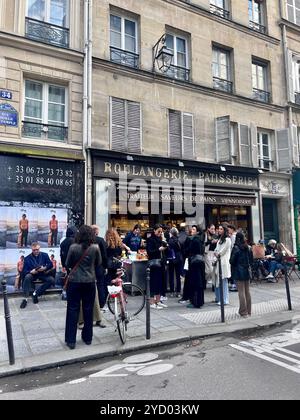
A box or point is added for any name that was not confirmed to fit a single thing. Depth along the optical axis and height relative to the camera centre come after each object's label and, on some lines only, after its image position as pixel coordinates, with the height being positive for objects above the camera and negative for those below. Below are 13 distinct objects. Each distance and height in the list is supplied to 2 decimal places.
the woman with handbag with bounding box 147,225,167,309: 7.22 -0.57
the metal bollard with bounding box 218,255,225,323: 6.21 -1.11
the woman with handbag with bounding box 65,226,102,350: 4.97 -0.68
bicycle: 5.21 -1.17
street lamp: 11.39 +6.33
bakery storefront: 10.08 +1.52
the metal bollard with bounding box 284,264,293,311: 7.13 -1.37
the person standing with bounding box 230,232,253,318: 6.60 -0.69
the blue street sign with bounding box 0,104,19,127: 8.80 +3.35
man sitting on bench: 7.92 -0.78
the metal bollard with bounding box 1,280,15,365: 4.39 -1.29
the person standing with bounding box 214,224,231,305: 7.33 -0.46
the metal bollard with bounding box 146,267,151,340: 5.27 -1.18
